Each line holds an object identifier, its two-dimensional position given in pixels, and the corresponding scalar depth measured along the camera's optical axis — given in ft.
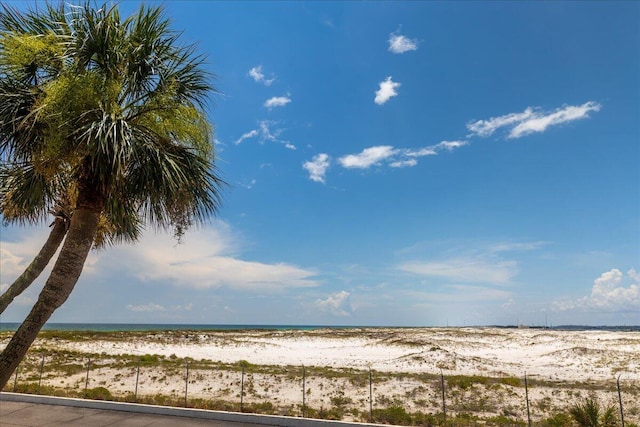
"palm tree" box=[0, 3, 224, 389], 20.30
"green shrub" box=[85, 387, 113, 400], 51.48
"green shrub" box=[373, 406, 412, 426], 42.32
